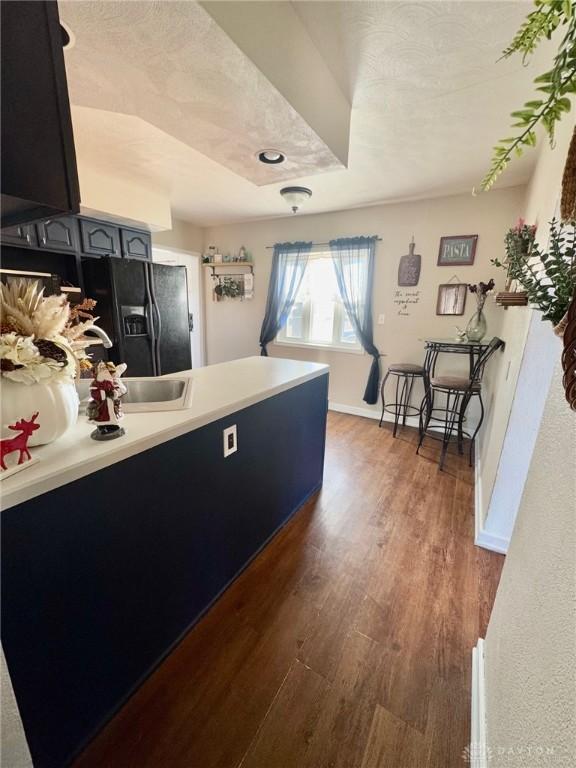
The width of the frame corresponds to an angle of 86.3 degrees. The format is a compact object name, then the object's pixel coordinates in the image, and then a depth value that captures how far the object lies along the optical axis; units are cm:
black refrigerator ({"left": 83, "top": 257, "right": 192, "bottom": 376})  297
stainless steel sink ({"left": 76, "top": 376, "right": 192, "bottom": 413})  157
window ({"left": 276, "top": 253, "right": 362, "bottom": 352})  400
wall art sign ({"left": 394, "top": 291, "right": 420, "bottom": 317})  344
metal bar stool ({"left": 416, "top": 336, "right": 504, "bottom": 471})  255
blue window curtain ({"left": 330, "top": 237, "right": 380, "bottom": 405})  363
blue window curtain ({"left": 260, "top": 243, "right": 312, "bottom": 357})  402
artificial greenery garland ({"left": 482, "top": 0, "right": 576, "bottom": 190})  44
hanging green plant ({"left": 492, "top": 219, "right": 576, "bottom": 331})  59
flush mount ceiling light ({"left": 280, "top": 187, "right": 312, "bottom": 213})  258
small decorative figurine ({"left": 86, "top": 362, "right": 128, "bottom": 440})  95
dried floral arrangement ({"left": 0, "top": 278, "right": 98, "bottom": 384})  72
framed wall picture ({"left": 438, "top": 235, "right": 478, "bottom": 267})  307
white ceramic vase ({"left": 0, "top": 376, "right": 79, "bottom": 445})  74
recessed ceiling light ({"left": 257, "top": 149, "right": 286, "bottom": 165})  178
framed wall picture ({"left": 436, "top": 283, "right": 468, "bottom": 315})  317
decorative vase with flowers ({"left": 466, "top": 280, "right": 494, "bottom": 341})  292
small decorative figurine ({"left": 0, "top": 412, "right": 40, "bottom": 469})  72
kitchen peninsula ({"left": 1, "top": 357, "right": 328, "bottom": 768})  77
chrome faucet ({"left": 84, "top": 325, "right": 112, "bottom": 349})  106
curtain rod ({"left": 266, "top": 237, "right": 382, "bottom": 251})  383
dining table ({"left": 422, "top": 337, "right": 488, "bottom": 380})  272
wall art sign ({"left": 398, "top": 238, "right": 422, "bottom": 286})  335
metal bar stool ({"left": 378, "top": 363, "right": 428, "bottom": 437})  319
